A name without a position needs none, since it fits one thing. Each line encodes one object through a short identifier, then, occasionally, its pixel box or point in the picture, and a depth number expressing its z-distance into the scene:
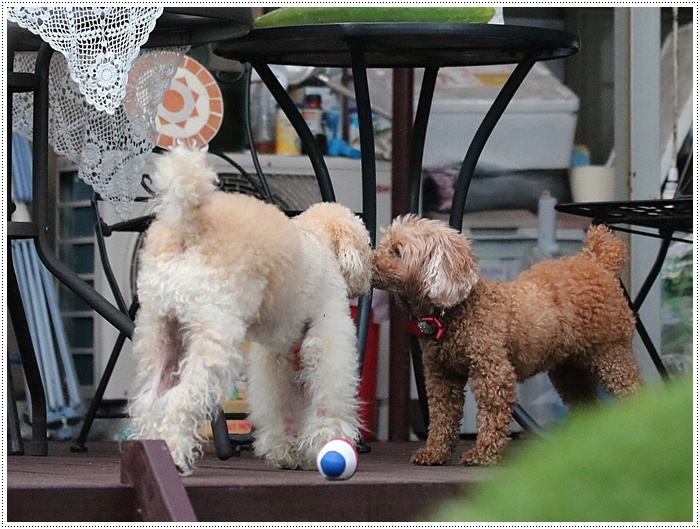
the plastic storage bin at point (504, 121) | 10.27
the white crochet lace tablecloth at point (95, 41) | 6.15
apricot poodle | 6.50
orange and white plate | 10.02
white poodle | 5.25
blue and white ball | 5.34
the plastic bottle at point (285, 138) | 10.29
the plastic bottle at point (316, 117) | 10.28
